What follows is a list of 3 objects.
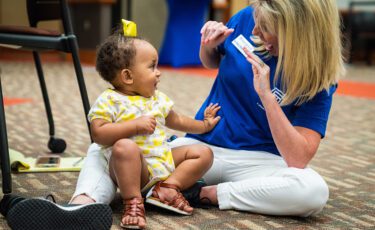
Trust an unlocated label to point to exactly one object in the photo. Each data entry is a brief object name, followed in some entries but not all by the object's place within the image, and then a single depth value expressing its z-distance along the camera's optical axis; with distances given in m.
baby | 2.40
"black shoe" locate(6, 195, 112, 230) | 2.25
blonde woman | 2.48
